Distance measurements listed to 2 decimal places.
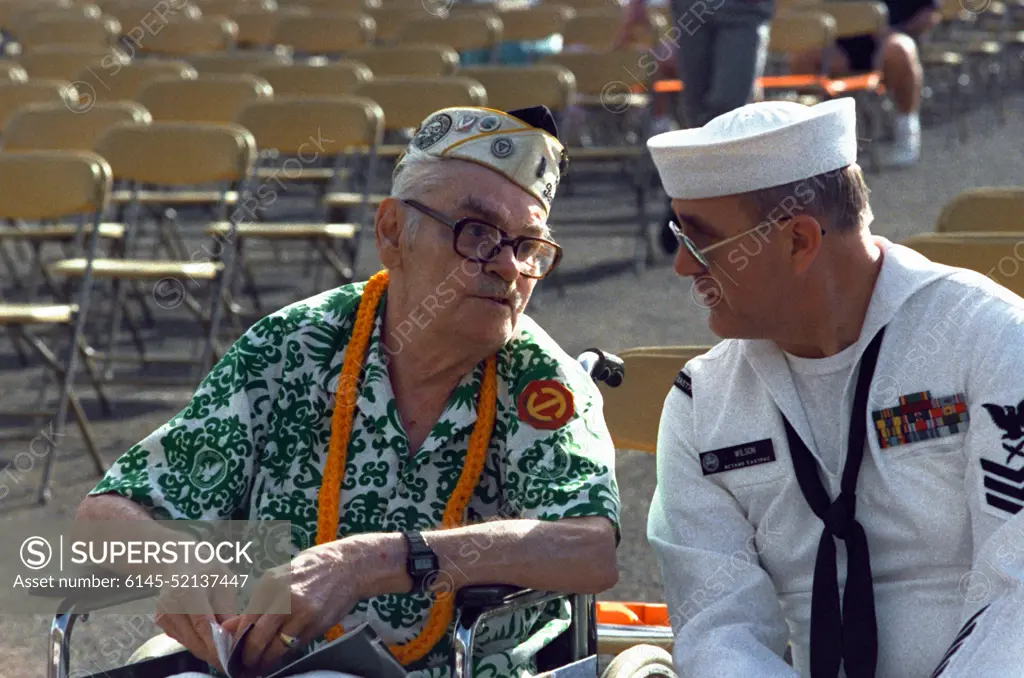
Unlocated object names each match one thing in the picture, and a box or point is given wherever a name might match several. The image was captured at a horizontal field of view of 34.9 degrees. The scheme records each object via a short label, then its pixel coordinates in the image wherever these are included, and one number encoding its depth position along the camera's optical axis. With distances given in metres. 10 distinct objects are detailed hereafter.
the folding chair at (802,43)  10.75
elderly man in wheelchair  2.75
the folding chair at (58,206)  5.86
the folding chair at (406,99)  7.80
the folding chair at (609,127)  9.03
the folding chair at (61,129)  7.70
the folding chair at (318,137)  7.23
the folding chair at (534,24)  11.82
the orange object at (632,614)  3.36
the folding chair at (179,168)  6.65
